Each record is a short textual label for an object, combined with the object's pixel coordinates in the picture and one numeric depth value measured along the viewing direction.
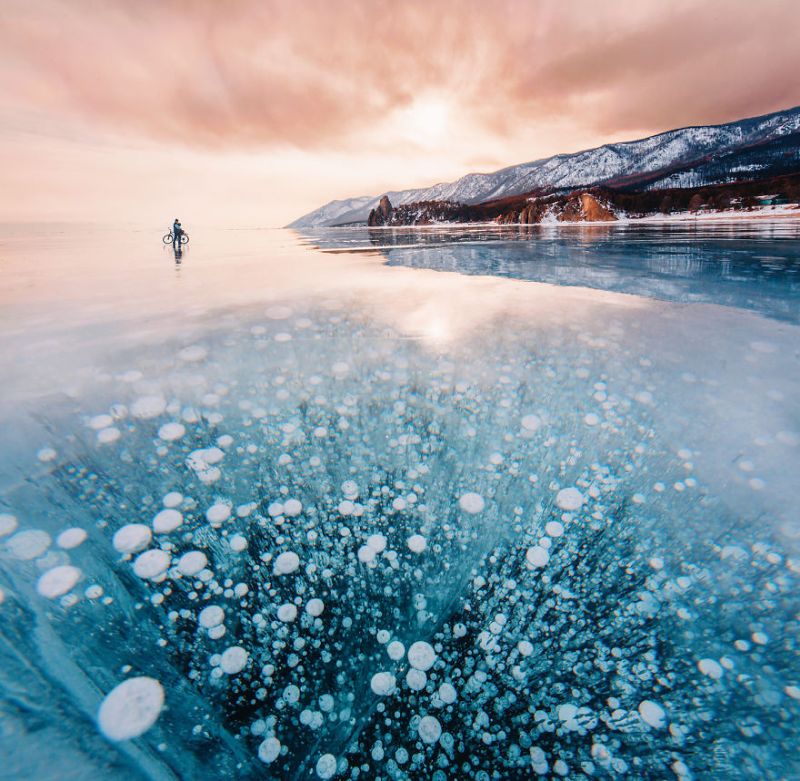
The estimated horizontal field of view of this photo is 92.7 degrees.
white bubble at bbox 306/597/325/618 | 1.75
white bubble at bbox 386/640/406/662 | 1.61
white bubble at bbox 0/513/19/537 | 2.15
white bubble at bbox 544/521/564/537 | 2.13
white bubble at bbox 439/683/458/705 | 1.45
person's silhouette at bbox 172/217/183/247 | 25.30
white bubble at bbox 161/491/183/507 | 2.37
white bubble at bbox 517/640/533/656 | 1.60
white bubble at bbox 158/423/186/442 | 3.04
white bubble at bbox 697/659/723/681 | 1.51
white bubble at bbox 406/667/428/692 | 1.51
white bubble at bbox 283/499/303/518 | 2.30
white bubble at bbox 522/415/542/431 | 3.10
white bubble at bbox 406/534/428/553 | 2.07
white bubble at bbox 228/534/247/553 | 2.05
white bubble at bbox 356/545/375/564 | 2.00
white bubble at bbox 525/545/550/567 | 1.99
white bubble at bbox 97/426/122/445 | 3.00
